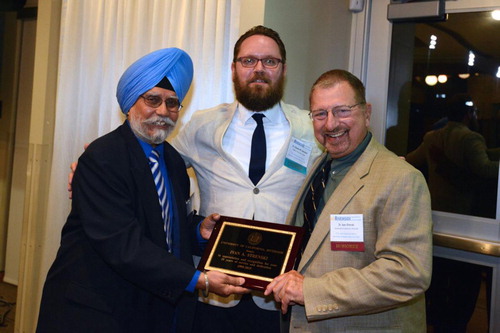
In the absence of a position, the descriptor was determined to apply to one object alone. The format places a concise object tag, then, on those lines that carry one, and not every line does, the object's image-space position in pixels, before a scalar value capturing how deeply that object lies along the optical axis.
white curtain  3.02
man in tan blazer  1.62
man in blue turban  1.85
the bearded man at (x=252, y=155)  2.27
